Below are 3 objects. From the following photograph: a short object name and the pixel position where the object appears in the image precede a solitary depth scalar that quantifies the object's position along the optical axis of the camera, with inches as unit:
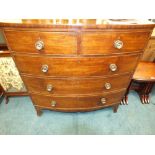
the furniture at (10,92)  67.7
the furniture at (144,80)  60.4
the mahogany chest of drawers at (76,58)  34.6
